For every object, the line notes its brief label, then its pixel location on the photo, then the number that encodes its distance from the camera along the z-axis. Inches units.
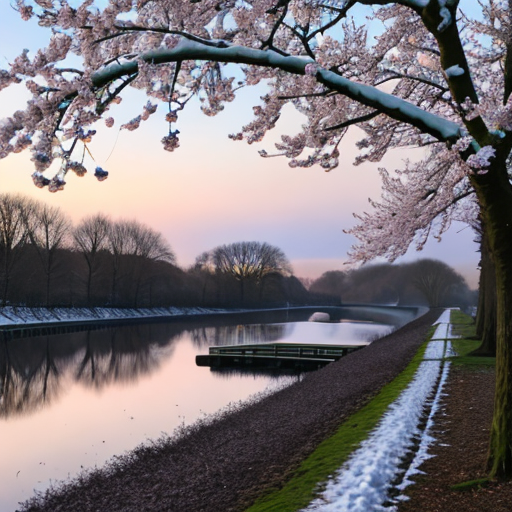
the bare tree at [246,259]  5526.6
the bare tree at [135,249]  3302.2
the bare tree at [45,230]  2657.5
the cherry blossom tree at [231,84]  240.5
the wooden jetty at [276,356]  1206.3
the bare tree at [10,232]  2249.0
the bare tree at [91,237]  3112.7
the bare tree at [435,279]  4582.7
